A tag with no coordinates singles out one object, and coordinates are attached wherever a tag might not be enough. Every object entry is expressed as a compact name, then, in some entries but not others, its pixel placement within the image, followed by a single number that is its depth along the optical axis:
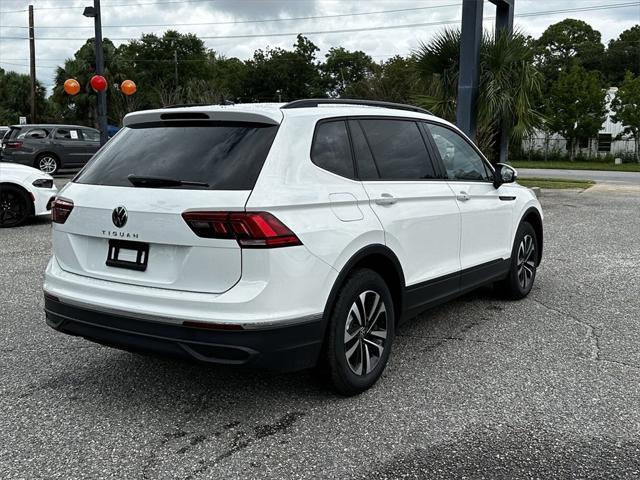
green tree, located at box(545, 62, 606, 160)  43.62
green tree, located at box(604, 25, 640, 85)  78.25
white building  45.88
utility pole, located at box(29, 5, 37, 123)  35.12
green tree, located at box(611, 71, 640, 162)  42.53
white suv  3.21
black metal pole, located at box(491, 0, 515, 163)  15.26
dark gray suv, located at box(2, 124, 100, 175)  19.97
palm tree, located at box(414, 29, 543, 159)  14.68
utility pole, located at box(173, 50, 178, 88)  71.31
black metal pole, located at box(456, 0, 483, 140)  14.14
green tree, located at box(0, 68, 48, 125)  60.06
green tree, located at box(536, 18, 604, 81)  78.88
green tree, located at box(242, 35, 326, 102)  76.75
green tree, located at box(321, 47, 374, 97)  80.12
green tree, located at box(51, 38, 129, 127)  43.69
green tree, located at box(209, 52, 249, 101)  78.31
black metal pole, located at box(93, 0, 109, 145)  17.50
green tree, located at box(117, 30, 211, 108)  74.56
